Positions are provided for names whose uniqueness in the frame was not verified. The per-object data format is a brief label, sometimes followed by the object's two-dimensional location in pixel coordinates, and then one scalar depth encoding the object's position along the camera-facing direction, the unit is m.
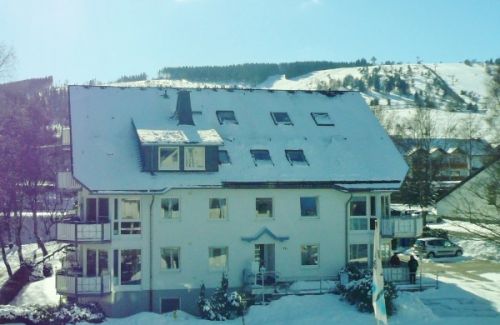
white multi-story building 33.59
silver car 48.06
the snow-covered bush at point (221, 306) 31.75
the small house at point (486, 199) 28.73
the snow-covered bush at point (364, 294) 31.77
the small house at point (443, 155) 69.56
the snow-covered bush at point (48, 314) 30.16
